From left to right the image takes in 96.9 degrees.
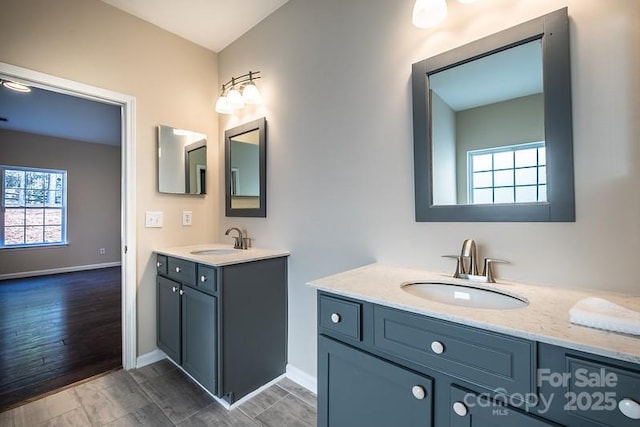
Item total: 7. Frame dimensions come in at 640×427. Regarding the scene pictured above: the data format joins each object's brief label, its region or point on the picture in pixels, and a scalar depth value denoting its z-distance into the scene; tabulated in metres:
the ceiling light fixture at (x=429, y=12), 1.25
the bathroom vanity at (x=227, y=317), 1.67
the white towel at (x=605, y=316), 0.66
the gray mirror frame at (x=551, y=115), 1.03
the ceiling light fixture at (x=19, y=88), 2.71
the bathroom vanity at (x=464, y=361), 0.64
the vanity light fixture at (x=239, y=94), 2.19
